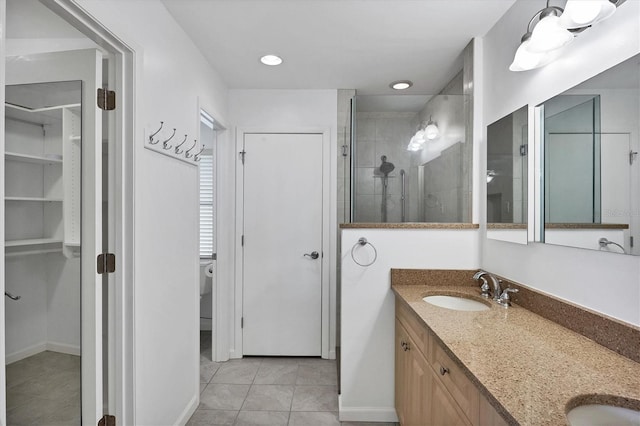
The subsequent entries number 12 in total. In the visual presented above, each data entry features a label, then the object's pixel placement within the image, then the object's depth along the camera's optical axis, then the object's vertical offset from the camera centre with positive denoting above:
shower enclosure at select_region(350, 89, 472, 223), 2.27 +0.35
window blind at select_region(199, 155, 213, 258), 3.79 +0.07
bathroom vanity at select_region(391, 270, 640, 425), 0.83 -0.47
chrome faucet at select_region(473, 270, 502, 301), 1.80 -0.40
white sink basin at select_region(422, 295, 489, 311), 1.88 -0.52
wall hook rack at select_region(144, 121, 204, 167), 1.73 +0.39
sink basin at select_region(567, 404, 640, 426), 0.83 -0.51
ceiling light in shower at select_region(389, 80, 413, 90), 2.96 +1.17
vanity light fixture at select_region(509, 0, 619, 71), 1.13 +0.70
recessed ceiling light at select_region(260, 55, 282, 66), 2.51 +1.18
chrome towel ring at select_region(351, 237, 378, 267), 2.14 -0.25
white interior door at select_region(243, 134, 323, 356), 3.11 -0.30
